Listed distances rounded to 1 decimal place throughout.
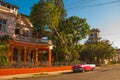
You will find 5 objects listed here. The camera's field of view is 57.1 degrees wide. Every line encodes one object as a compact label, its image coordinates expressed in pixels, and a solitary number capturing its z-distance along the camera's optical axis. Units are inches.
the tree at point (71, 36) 837.9
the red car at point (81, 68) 647.9
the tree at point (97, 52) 1086.4
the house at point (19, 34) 646.0
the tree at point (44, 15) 802.2
